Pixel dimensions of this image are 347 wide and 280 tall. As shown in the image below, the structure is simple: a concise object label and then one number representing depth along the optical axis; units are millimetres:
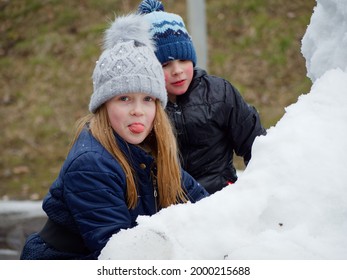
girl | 3071
